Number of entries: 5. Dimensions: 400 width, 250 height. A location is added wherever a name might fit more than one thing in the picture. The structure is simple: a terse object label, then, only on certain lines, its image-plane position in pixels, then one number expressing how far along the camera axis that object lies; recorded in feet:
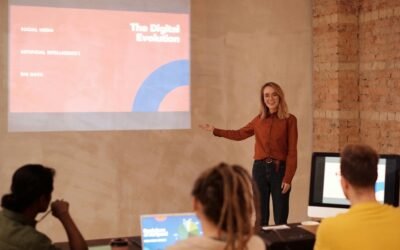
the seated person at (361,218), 15.30
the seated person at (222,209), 12.60
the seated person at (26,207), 15.88
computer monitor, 20.64
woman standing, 25.54
